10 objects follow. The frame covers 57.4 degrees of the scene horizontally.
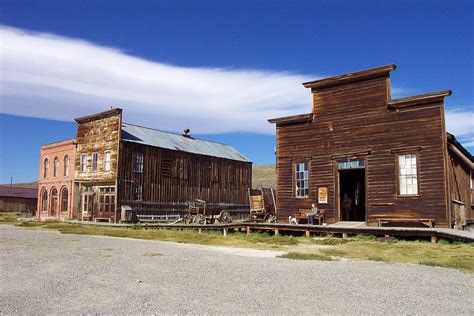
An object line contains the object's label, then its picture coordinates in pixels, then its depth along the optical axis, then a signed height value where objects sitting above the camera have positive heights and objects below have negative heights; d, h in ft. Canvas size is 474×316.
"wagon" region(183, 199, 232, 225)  97.76 -4.05
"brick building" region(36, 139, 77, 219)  123.65 +4.85
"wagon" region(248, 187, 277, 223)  92.73 -2.05
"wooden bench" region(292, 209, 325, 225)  71.82 -2.89
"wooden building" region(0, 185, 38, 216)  194.08 -1.10
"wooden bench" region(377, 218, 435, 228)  61.75 -3.12
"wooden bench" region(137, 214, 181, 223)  109.55 -5.29
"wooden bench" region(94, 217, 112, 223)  106.51 -5.52
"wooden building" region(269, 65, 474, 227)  62.80 +6.96
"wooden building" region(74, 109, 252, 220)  108.78 +7.49
